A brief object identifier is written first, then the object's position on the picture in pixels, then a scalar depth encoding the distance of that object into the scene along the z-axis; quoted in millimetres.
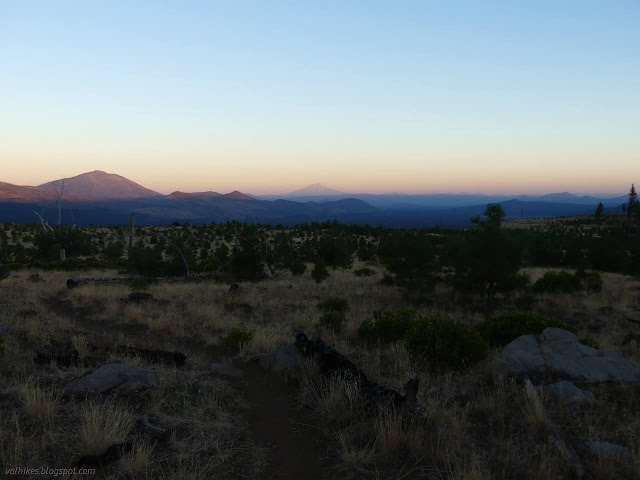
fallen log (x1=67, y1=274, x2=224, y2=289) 19822
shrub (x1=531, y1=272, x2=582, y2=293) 18219
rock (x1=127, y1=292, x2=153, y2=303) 15456
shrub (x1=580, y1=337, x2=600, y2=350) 8188
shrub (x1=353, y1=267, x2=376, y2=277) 26547
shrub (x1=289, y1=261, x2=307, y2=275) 26125
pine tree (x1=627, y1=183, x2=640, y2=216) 82325
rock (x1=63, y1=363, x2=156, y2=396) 5703
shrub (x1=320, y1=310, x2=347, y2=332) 11418
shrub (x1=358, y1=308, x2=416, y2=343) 9960
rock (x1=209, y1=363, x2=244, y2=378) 7398
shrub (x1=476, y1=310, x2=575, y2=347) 9250
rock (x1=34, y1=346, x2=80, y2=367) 7285
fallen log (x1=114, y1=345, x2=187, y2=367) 7959
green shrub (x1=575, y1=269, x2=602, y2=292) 20156
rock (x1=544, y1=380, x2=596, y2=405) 5707
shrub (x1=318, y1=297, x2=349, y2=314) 13859
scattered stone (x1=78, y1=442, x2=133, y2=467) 3999
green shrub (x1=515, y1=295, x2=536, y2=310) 16311
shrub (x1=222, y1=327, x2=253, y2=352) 9609
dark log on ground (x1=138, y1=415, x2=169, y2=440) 4641
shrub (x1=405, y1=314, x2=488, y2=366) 7738
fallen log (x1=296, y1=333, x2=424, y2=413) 5031
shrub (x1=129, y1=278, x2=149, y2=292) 19000
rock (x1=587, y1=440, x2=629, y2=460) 4273
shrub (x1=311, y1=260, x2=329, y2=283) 23017
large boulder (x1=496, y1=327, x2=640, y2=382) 6547
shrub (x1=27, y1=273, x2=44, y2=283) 20808
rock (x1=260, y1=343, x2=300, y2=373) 7570
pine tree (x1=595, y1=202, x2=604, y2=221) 89250
